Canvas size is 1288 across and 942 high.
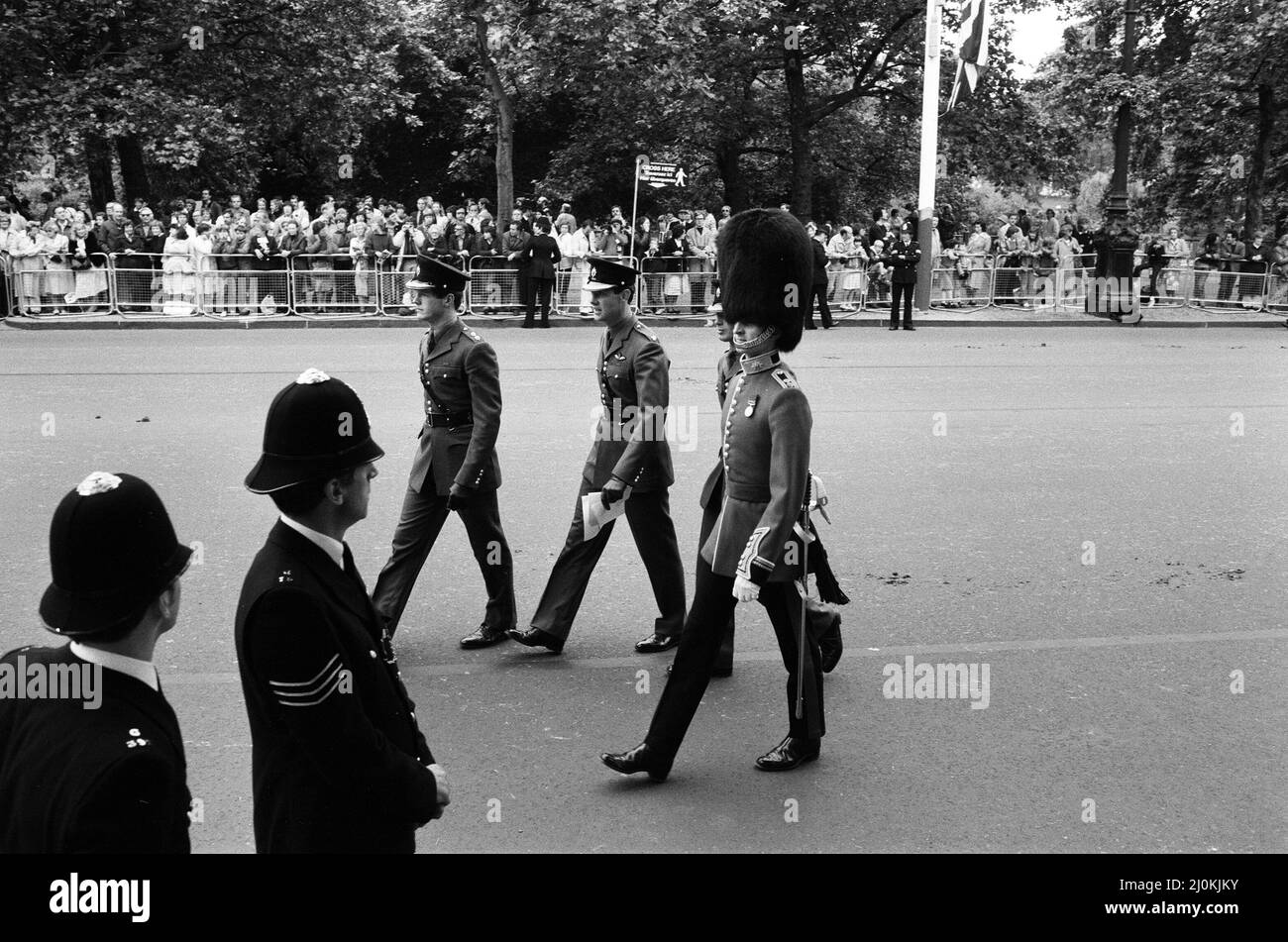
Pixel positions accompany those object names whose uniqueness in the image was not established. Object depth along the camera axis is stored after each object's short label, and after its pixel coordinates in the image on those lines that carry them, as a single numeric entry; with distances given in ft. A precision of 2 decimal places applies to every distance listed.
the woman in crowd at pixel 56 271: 70.49
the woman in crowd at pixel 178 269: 71.15
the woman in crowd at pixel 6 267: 70.03
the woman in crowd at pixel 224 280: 72.08
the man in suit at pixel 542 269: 72.43
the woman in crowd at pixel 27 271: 70.33
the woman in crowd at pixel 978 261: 85.35
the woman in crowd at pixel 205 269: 71.77
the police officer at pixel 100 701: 7.14
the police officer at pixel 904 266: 71.97
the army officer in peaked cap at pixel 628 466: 19.88
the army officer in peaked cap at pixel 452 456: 20.21
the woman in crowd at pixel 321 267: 72.95
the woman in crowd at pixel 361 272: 73.46
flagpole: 80.53
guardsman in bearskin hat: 15.34
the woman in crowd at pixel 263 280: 72.28
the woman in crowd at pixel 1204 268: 89.81
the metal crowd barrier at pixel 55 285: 70.33
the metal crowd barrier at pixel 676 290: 79.25
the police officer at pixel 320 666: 8.79
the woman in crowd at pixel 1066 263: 86.22
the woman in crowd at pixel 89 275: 70.49
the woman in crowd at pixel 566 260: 77.56
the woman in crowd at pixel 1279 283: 87.67
